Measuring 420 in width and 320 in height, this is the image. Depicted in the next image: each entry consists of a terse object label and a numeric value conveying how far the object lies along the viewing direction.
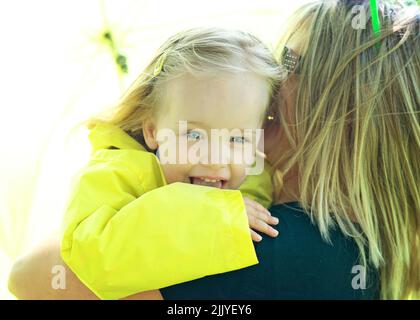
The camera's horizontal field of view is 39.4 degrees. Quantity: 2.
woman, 1.03
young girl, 1.02
